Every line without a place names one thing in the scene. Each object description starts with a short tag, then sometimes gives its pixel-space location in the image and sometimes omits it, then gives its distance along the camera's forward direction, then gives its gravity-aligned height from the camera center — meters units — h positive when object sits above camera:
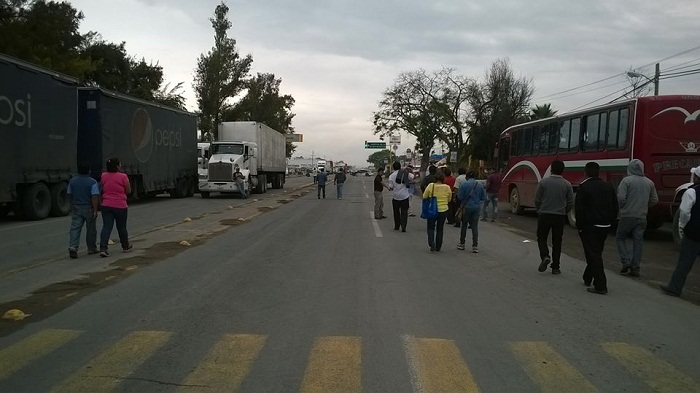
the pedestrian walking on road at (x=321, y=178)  31.83 -0.79
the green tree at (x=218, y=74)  56.81 +8.20
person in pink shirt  11.17 -0.83
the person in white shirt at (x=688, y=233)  8.16 -0.76
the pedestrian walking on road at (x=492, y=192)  19.95 -0.74
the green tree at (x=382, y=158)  187.38 +2.47
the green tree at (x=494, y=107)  50.88 +5.49
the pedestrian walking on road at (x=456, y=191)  17.54 -0.67
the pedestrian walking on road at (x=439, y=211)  12.29 -0.88
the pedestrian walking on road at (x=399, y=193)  15.98 -0.71
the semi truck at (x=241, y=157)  31.12 +0.15
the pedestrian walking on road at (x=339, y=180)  31.67 -0.85
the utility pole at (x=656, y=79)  30.89 +5.03
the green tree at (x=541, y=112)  54.08 +5.49
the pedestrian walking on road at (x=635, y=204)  9.77 -0.46
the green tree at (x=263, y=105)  60.81 +6.35
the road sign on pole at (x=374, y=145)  73.86 +2.54
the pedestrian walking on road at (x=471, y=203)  12.55 -0.72
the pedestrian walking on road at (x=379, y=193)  19.48 -0.91
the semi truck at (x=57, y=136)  17.06 +0.60
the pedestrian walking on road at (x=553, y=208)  9.72 -0.58
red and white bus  15.26 +0.93
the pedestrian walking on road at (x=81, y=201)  10.93 -0.88
